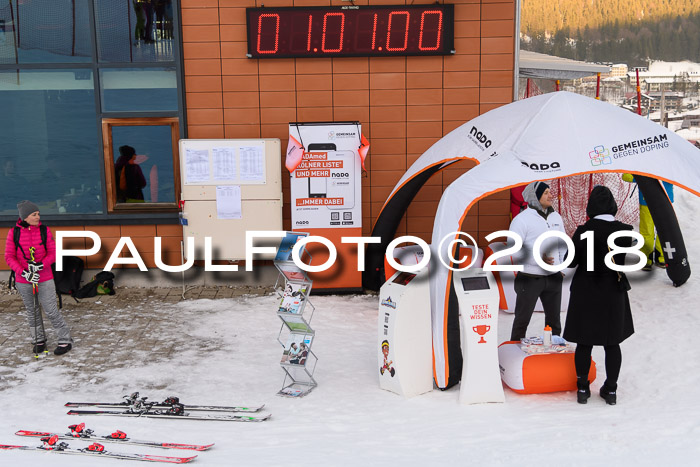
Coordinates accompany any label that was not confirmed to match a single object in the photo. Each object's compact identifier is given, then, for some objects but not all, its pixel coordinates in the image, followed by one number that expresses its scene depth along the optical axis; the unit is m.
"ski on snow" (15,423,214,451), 4.73
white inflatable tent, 5.79
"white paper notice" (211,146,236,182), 8.58
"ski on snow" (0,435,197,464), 4.50
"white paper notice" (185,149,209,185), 8.58
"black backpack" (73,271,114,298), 8.84
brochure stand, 5.79
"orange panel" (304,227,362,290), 8.60
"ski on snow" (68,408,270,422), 5.27
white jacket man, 6.36
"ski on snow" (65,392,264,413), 5.44
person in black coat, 5.31
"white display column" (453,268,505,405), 5.52
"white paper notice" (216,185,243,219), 8.62
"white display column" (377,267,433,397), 5.62
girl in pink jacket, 6.54
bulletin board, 8.58
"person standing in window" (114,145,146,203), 9.15
